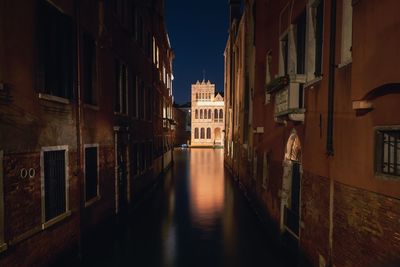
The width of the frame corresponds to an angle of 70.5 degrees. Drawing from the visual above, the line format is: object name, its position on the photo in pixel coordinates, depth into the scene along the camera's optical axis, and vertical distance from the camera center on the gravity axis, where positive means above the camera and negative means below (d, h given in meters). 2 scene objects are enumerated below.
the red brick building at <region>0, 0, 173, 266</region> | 5.10 +0.11
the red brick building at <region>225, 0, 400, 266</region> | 4.14 -0.04
